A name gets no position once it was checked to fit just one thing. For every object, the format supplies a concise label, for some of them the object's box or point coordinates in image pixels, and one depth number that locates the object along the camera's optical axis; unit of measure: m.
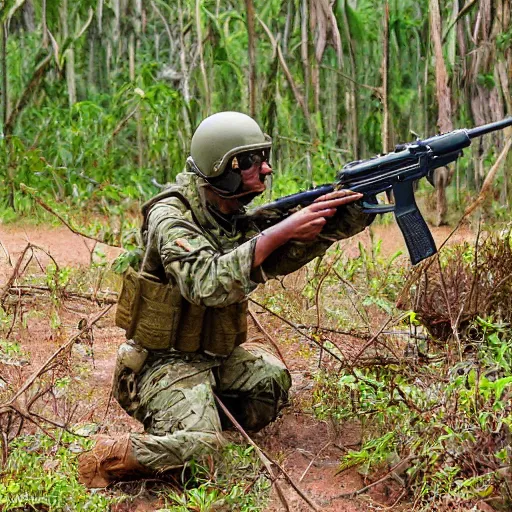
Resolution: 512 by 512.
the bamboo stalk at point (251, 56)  13.83
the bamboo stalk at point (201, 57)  16.15
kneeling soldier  6.64
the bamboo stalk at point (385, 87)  12.77
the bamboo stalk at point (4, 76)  18.37
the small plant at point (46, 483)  5.99
